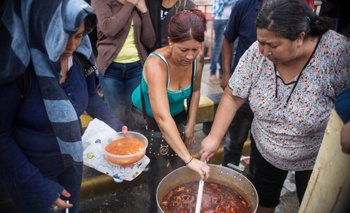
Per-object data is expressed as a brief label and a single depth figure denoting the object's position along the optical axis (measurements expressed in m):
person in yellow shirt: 2.85
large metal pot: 1.76
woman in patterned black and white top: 1.71
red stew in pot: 1.79
